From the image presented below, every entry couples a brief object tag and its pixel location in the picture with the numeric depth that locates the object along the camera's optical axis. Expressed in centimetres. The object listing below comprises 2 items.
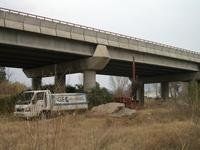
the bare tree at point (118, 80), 5390
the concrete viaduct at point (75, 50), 1928
